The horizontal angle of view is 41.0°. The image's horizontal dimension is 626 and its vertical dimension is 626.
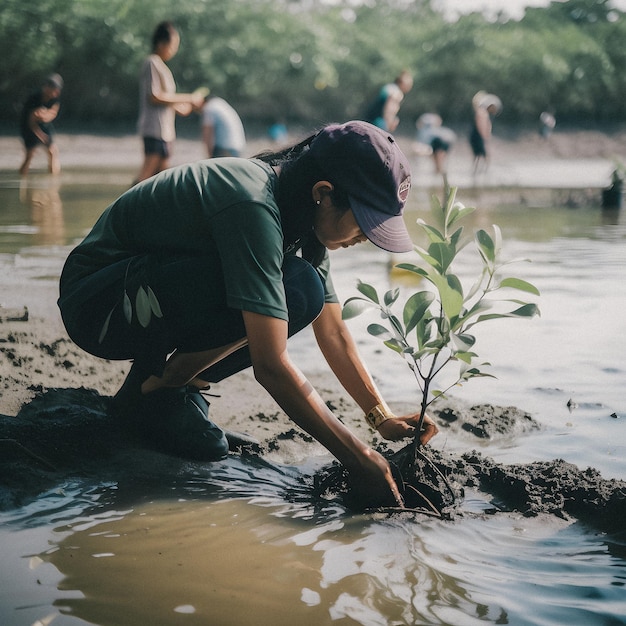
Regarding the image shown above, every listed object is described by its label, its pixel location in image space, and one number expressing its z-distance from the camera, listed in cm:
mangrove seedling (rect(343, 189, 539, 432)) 239
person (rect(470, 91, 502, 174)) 1680
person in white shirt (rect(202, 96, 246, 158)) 940
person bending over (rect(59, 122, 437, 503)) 231
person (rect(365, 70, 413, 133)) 1029
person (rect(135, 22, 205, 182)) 769
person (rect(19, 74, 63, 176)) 1292
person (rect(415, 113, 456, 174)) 1667
